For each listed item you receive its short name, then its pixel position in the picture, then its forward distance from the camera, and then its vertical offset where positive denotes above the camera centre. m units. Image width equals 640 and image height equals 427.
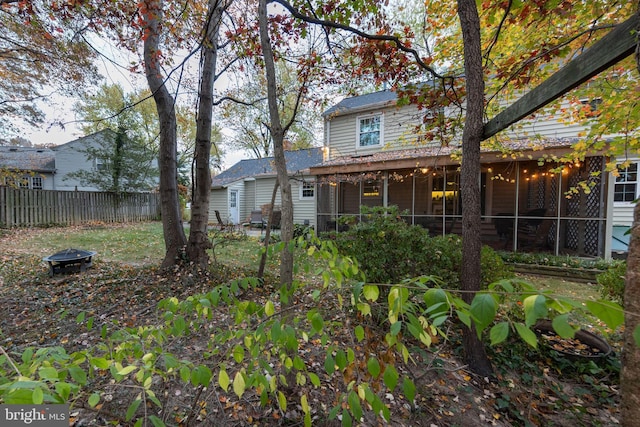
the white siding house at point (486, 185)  6.89 +0.76
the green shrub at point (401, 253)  3.12 -0.60
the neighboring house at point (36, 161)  18.64 +3.19
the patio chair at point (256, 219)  14.15 -0.88
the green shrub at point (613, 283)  3.12 -0.99
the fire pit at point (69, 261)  4.81 -1.14
